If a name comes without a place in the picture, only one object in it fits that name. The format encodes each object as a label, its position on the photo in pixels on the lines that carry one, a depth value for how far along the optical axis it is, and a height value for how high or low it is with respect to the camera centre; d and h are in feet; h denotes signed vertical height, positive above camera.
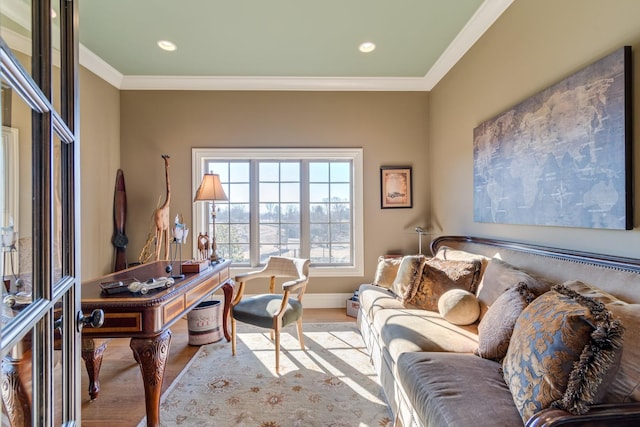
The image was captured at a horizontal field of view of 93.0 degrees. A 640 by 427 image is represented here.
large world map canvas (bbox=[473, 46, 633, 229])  4.68 +1.10
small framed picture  12.53 +0.95
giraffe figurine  10.95 -0.15
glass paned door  2.07 +0.02
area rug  6.08 -4.06
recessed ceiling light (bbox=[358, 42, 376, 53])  9.64 +5.34
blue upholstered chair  7.78 -2.53
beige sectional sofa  3.14 -1.88
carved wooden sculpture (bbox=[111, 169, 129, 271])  11.64 -0.41
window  12.72 +0.04
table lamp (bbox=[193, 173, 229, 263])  9.44 +0.73
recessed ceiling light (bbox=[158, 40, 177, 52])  9.48 +5.36
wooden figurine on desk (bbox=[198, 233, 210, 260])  9.16 -1.01
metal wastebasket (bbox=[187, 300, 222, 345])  9.20 -3.39
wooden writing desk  5.14 -1.89
